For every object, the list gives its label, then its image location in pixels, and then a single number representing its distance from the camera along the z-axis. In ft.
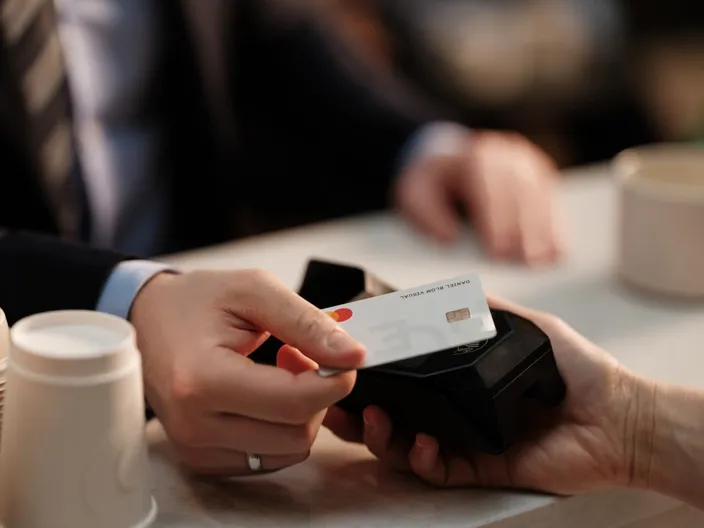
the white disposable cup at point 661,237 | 3.89
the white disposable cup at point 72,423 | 2.81
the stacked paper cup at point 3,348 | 2.95
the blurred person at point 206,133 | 4.40
